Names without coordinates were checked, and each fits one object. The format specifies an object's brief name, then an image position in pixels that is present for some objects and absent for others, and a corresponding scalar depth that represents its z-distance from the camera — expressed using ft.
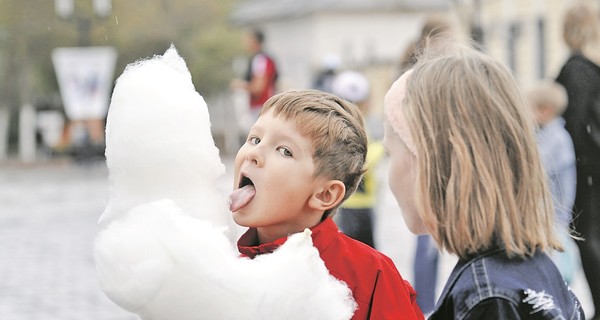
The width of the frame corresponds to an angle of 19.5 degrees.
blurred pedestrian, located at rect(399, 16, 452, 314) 34.81
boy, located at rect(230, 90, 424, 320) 12.13
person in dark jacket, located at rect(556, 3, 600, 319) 33.97
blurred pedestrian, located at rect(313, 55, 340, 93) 55.71
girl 12.05
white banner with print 161.74
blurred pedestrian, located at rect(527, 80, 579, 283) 33.52
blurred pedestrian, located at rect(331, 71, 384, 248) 35.31
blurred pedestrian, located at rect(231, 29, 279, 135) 56.39
